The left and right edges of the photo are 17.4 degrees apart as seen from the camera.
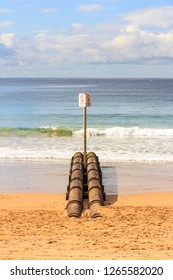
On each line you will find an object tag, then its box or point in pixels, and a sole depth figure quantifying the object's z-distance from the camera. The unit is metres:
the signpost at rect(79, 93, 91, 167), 17.20
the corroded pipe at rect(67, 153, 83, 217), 12.96
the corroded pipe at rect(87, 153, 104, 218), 13.05
